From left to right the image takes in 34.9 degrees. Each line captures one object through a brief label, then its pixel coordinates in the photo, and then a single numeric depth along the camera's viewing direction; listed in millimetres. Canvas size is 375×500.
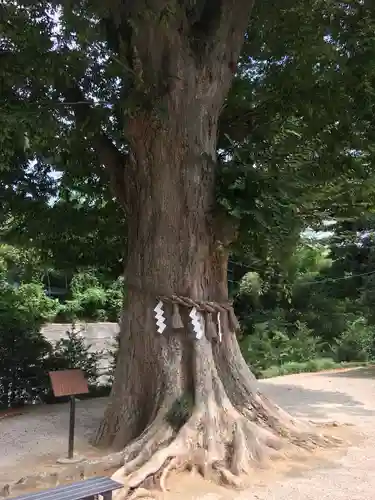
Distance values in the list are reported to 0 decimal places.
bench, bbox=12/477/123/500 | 3859
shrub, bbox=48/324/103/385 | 9664
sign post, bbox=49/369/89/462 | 5984
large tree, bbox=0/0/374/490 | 6070
